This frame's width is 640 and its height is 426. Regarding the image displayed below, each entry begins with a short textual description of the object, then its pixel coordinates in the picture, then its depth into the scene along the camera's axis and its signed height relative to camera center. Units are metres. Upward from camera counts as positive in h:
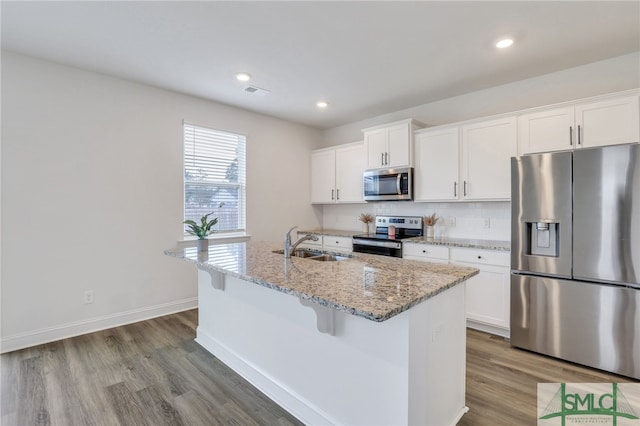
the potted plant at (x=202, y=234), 2.65 -0.19
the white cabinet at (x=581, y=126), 2.51 +0.79
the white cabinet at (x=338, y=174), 4.57 +0.63
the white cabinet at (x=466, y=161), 3.17 +0.60
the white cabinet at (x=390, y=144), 3.86 +0.92
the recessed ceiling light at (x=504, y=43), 2.47 +1.41
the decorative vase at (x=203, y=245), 2.63 -0.28
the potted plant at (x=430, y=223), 3.94 -0.12
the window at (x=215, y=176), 3.86 +0.49
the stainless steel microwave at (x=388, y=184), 3.87 +0.39
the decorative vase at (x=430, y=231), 3.99 -0.23
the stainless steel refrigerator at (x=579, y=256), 2.27 -0.34
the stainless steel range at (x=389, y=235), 3.72 -0.30
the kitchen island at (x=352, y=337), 1.40 -0.69
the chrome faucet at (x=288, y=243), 2.32 -0.23
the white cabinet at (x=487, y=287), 2.96 -0.73
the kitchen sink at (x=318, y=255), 2.49 -0.36
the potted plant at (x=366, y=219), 4.58 -0.09
